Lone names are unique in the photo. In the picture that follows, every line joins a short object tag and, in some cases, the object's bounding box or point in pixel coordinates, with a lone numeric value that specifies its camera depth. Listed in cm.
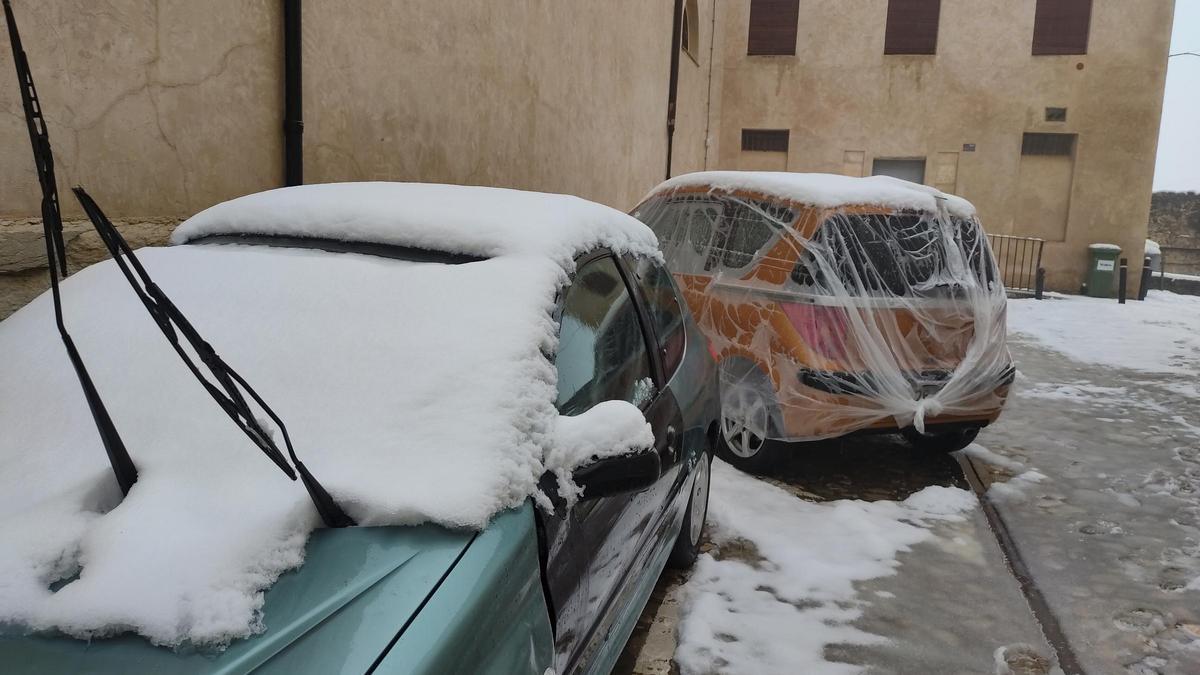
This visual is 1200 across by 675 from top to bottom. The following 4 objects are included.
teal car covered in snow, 135
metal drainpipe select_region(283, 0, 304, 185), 461
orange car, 458
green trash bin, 1641
